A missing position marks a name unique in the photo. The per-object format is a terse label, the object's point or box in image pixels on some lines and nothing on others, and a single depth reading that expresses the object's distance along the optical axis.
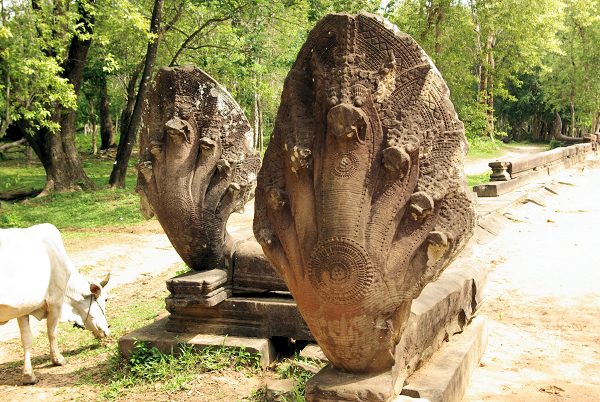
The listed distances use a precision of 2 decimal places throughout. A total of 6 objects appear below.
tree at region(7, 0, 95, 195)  12.98
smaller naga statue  4.98
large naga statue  2.74
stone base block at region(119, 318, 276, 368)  4.58
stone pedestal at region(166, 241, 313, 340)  4.70
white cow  4.88
